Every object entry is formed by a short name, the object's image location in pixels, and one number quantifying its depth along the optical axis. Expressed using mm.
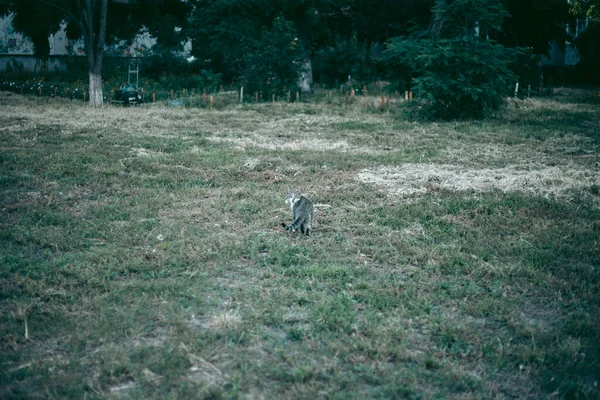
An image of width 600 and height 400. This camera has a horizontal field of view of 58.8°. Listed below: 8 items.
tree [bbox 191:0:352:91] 22688
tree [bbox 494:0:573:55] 26519
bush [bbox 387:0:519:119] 15328
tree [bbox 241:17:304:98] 20312
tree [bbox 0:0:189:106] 19062
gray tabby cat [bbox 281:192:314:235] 6027
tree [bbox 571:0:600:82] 25719
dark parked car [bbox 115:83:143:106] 19062
